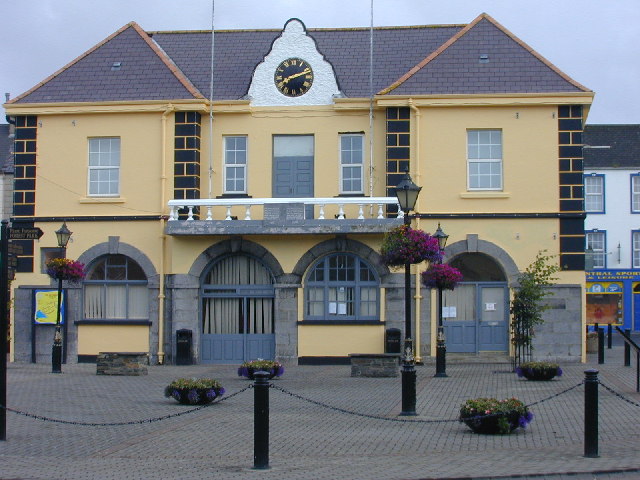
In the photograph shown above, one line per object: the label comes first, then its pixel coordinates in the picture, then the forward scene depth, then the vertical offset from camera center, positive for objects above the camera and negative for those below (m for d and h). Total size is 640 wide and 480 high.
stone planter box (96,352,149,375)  24.59 -1.33
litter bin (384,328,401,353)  27.17 -0.86
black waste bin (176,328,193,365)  27.88 -1.04
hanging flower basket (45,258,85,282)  25.88 +0.96
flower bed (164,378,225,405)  18.06 -1.47
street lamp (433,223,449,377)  23.64 -0.91
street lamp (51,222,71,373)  25.55 -0.68
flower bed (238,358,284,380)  22.70 -1.34
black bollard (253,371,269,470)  11.71 -1.34
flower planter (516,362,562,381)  22.28 -1.34
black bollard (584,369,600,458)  12.22 -1.30
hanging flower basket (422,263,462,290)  23.59 +0.75
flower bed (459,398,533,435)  14.13 -1.49
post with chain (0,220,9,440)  13.85 +0.11
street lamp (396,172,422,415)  16.39 -0.59
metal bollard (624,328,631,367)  26.81 -1.26
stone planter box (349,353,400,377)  23.58 -1.28
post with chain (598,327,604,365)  27.72 -1.03
